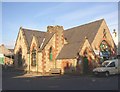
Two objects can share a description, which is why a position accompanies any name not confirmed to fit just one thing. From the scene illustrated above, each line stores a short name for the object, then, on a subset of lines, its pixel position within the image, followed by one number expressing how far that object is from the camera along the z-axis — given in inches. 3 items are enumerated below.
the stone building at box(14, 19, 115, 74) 565.0
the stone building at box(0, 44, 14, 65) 961.0
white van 462.3
